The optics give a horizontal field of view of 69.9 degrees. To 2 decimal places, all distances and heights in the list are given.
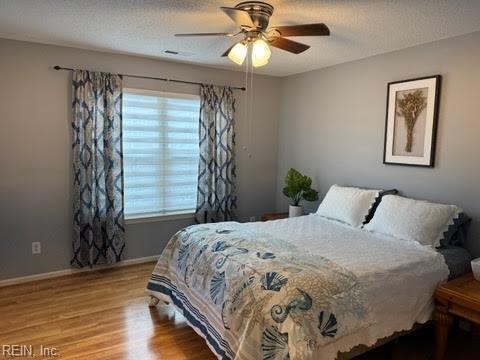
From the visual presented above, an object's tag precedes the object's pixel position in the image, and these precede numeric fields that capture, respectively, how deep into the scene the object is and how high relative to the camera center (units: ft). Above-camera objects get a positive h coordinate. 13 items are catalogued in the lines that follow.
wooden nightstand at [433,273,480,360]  6.70 -3.06
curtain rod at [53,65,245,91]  10.97 +2.40
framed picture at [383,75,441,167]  9.77 +0.89
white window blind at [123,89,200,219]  12.54 -0.33
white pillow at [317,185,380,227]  10.47 -1.75
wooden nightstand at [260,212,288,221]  13.62 -2.78
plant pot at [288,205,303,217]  13.08 -2.40
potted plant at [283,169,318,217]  12.98 -1.56
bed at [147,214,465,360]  5.84 -2.73
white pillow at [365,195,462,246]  8.55 -1.78
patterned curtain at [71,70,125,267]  11.37 -0.85
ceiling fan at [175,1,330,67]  7.02 +2.49
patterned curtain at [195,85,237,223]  13.62 -0.43
